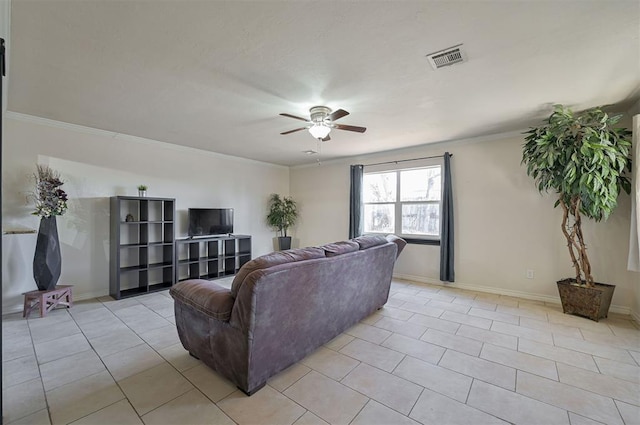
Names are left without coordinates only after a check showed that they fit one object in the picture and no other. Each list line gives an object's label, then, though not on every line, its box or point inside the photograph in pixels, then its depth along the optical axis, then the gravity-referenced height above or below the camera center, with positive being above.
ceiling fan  3.03 +1.02
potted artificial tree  2.97 +0.50
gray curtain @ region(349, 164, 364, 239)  5.64 +0.27
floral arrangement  3.32 +0.22
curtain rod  4.78 +1.01
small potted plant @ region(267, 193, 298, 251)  6.48 -0.05
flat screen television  4.89 -0.14
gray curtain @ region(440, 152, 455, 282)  4.57 -0.24
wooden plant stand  3.25 -1.05
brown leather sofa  1.86 -0.74
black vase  3.32 -0.53
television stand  4.84 -0.80
